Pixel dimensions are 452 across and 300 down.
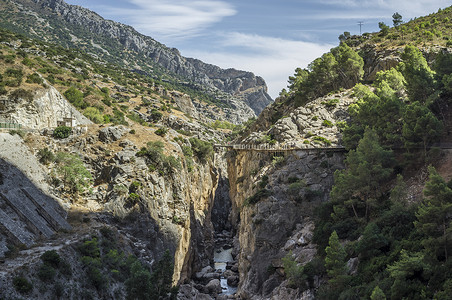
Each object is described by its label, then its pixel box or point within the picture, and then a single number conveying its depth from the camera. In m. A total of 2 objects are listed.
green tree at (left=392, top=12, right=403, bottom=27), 92.62
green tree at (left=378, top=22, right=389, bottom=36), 86.88
